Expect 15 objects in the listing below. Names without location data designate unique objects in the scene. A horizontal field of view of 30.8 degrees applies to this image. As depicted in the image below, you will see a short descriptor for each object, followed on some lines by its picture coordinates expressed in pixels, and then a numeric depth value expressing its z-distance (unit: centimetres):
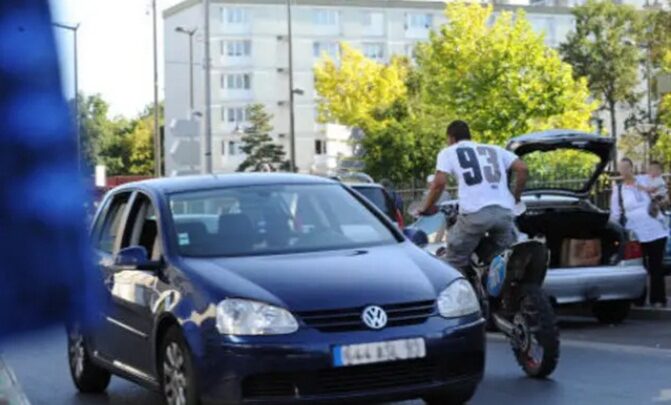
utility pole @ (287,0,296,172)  5706
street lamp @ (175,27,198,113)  8249
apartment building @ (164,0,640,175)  9662
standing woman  1302
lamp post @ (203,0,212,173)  4228
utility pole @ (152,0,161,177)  6475
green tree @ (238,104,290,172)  8679
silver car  1201
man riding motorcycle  939
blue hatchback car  615
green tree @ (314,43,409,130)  6894
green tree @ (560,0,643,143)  7938
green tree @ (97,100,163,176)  10618
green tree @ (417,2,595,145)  5288
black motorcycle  826
